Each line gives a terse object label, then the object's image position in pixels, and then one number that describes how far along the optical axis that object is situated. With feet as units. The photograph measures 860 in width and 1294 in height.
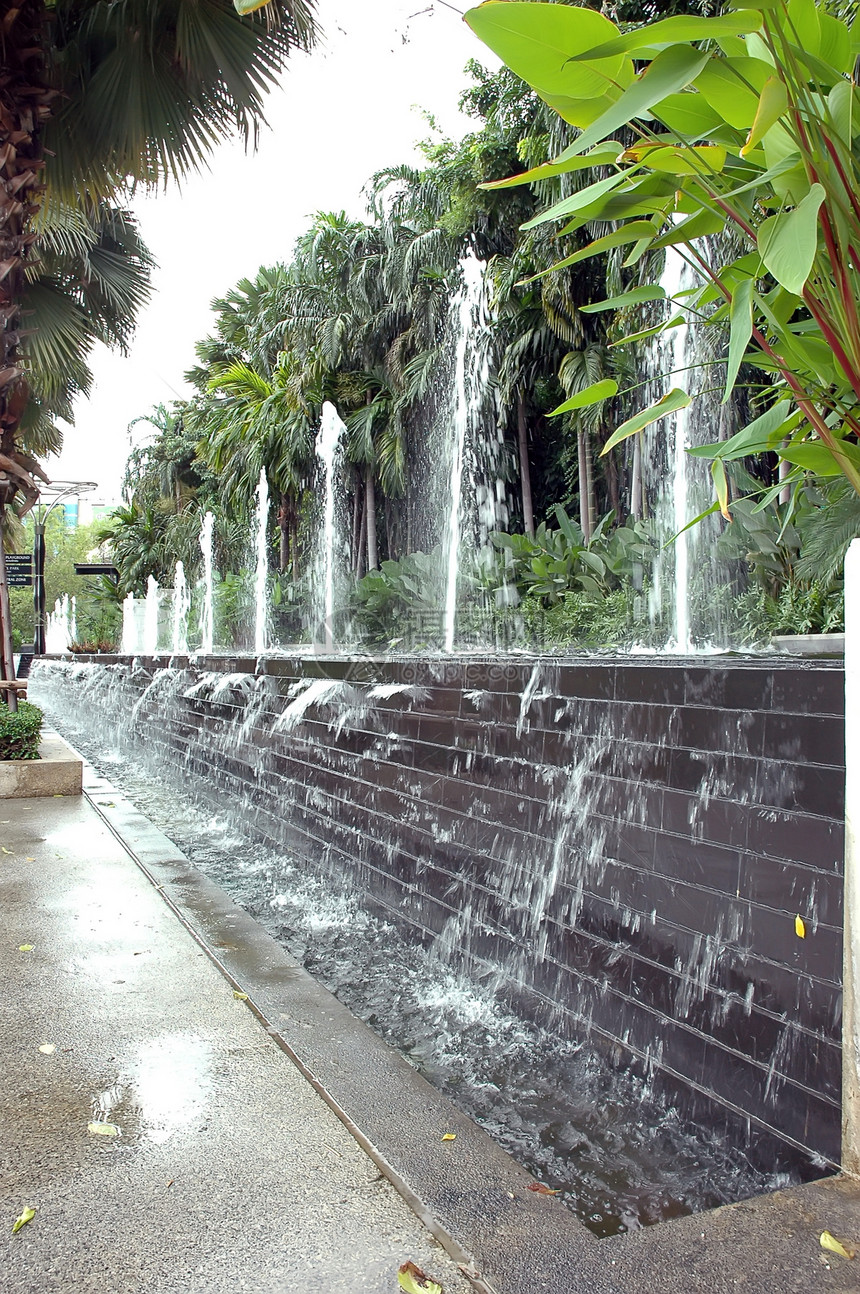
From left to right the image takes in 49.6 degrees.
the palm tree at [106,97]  20.53
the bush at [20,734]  23.02
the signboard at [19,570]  93.49
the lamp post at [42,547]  94.17
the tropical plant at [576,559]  38.37
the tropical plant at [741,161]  4.09
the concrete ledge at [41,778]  22.82
